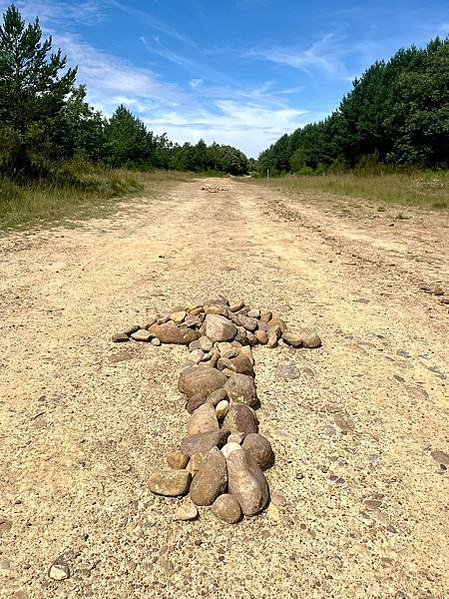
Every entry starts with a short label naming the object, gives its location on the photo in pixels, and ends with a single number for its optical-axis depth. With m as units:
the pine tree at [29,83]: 15.64
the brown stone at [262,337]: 3.15
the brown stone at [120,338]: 3.09
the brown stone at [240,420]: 2.08
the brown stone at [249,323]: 3.24
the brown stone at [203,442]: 1.92
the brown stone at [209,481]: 1.70
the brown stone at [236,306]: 3.53
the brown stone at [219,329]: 2.98
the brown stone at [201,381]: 2.40
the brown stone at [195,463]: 1.81
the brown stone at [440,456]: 2.01
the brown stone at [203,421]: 2.07
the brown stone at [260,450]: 1.92
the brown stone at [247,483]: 1.68
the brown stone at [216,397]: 2.26
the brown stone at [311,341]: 3.09
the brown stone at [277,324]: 3.32
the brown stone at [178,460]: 1.86
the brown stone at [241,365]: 2.60
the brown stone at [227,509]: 1.63
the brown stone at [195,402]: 2.28
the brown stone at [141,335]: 3.12
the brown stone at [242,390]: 2.33
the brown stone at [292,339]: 3.10
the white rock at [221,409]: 2.17
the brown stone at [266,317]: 3.42
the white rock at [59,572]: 1.39
